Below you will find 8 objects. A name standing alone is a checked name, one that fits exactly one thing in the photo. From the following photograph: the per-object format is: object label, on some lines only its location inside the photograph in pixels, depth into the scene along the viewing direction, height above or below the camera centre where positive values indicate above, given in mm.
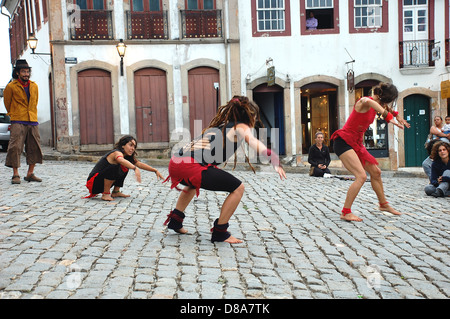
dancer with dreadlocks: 4887 -278
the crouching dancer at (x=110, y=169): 7543 -601
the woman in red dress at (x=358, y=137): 6539 -242
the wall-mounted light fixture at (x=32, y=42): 18516 +3043
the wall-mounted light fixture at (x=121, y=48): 17891 +2635
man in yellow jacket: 9055 +272
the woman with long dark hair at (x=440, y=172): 9188 -1000
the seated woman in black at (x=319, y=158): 12750 -935
